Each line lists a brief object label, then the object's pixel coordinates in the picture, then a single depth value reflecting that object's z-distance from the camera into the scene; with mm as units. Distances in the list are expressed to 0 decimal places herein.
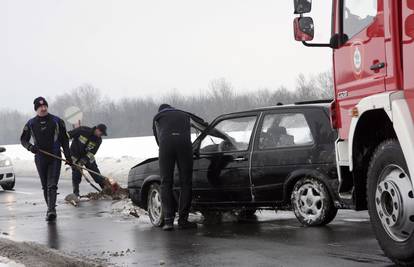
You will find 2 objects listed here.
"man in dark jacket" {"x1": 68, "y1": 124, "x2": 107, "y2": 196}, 14805
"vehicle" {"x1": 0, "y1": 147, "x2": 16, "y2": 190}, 18250
